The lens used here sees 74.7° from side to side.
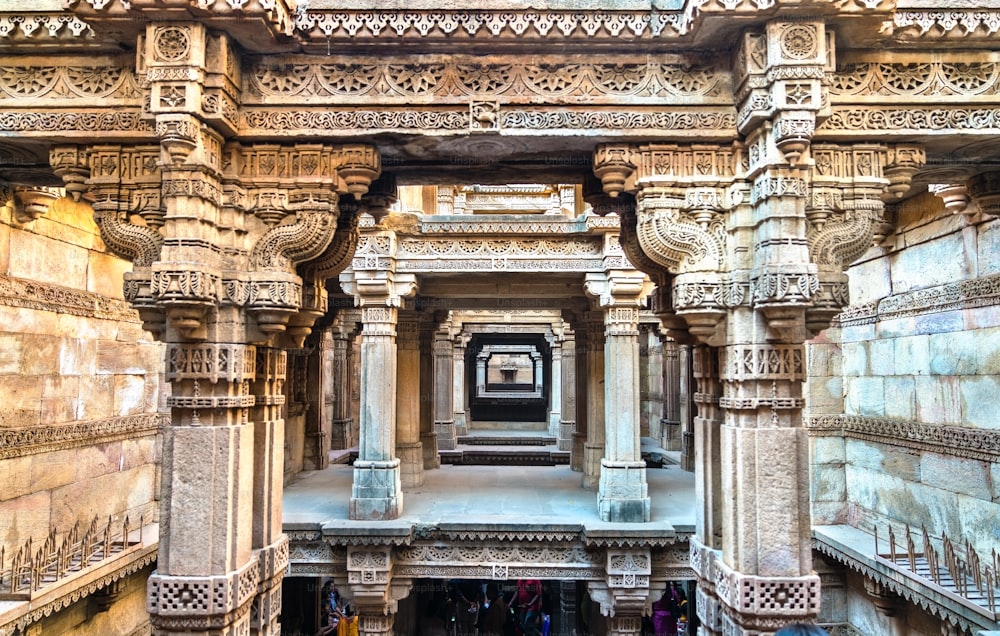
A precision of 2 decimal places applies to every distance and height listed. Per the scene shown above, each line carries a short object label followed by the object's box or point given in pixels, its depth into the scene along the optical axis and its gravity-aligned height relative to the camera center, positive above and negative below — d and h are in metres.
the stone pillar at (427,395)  13.59 -0.66
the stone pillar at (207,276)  3.79 +0.53
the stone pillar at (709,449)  4.50 -0.60
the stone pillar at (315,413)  13.85 -1.05
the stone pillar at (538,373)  27.89 -0.42
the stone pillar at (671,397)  16.36 -0.85
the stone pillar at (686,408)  13.90 -1.02
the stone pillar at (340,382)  16.36 -0.46
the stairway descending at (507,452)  15.39 -2.21
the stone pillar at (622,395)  9.19 -0.45
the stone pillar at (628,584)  8.35 -2.82
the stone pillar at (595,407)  11.55 -0.77
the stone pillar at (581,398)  12.91 -0.69
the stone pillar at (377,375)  9.20 -0.16
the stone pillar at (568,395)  15.65 -0.78
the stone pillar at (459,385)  19.94 -0.66
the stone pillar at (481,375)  28.82 -0.52
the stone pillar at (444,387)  16.41 -0.60
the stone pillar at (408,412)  11.59 -0.86
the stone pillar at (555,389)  18.62 -0.77
